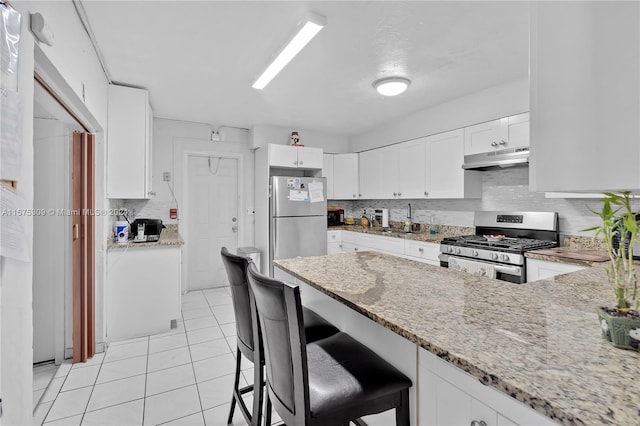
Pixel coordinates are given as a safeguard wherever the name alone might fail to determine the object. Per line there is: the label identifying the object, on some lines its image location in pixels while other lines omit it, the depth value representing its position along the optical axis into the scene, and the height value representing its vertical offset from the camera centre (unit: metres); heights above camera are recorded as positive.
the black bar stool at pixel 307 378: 0.97 -0.57
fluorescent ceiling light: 2.00 +1.22
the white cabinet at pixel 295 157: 4.39 +0.80
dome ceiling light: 2.95 +1.20
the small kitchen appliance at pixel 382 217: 4.82 -0.07
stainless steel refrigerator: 4.32 -0.07
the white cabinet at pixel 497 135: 2.94 +0.78
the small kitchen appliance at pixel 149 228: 3.28 -0.17
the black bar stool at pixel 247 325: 1.45 -0.57
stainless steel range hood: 2.85 +0.52
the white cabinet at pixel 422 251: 3.45 -0.45
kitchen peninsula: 0.61 -0.34
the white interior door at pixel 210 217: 4.61 -0.07
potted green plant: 0.77 -0.20
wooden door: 2.48 -0.27
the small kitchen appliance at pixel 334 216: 5.30 -0.06
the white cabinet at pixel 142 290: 2.94 -0.76
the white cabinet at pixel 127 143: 2.98 +0.67
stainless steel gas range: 2.70 -0.28
